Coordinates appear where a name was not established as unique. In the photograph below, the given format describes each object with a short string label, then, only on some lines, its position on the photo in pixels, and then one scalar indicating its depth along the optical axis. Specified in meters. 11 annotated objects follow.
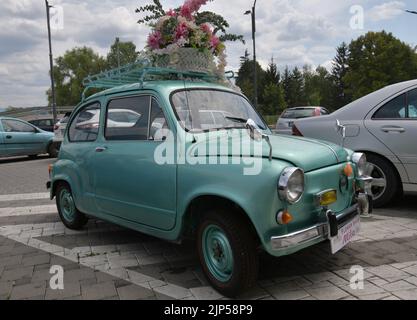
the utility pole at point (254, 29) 17.76
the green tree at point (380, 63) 47.47
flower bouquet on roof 4.46
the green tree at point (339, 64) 72.65
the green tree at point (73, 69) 75.06
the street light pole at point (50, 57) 19.84
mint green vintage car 3.00
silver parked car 5.28
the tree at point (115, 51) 72.66
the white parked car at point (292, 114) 13.86
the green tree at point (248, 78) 59.03
